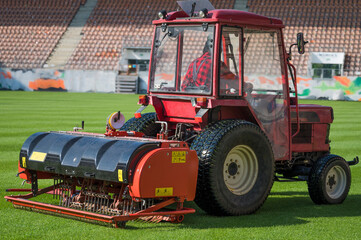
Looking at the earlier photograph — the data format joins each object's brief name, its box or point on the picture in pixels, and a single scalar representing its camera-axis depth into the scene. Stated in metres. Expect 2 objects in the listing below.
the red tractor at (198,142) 11.66
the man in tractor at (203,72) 13.24
